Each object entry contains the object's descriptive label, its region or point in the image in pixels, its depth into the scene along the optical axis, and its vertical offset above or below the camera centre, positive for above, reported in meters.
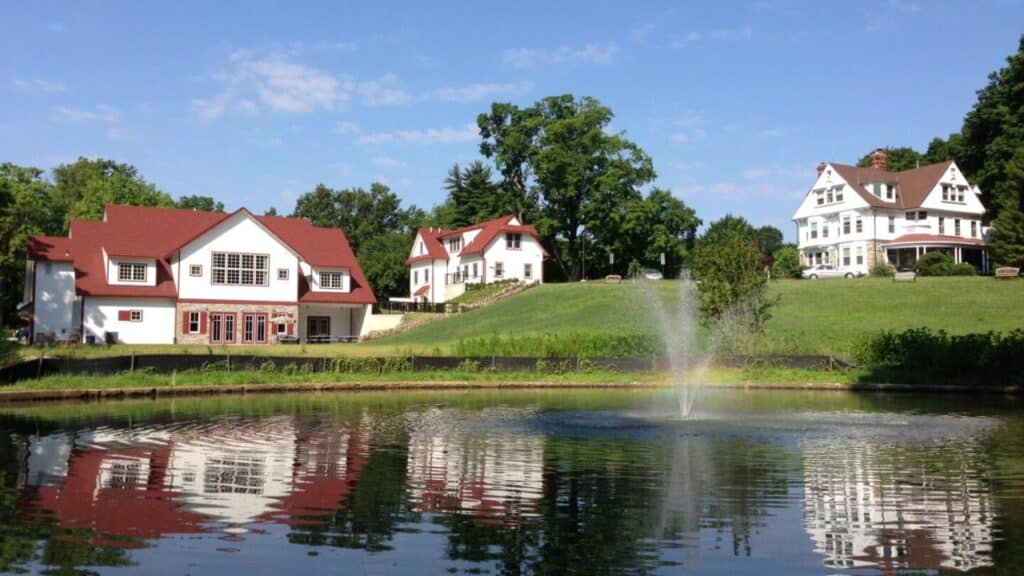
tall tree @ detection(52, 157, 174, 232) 88.94 +16.35
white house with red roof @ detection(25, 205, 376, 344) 58.06 +4.58
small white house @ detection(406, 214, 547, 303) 85.25 +9.45
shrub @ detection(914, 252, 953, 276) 70.94 +7.45
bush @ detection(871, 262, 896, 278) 73.98 +7.04
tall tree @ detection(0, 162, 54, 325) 52.62 +8.13
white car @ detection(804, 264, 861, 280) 79.12 +7.42
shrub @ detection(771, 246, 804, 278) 80.69 +9.33
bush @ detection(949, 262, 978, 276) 68.62 +6.67
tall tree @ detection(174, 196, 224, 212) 118.22 +19.86
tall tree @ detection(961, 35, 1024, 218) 72.19 +20.19
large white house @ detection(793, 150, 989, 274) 83.06 +13.45
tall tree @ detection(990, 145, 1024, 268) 64.19 +9.94
